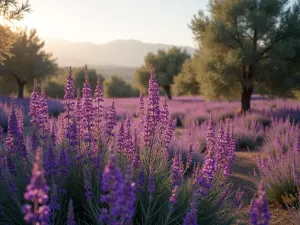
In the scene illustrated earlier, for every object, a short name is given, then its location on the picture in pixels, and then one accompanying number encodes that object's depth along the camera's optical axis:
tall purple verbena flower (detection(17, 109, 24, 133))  4.63
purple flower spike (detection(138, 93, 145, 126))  4.96
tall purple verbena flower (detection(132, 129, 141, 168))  3.73
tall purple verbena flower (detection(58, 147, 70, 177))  3.30
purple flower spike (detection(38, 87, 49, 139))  4.20
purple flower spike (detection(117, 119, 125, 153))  4.07
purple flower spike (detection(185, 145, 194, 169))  4.18
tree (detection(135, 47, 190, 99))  34.53
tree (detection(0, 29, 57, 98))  27.81
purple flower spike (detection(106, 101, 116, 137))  4.07
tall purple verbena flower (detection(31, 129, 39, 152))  4.24
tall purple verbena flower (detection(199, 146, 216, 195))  2.89
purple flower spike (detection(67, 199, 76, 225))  1.94
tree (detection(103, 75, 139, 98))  51.31
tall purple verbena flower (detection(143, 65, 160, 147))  3.83
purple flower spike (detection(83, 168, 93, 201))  2.60
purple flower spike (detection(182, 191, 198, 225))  1.64
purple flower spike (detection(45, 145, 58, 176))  2.73
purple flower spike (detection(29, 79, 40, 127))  4.14
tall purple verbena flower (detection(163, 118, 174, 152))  4.56
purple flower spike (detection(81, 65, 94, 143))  4.02
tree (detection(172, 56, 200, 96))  19.19
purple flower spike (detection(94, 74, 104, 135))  4.32
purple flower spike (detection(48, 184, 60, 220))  2.37
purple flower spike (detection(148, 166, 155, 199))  2.59
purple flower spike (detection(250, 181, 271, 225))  1.44
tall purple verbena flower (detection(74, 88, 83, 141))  4.37
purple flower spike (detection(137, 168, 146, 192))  3.14
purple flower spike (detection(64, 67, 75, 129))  4.06
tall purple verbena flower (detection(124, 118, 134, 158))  4.34
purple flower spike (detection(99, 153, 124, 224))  1.46
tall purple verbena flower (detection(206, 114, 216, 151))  3.95
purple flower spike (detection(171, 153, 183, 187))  3.27
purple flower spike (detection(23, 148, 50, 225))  1.27
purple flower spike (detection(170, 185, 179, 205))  2.42
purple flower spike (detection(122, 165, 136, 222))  1.47
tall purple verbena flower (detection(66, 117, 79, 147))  3.83
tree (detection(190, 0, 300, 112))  15.08
